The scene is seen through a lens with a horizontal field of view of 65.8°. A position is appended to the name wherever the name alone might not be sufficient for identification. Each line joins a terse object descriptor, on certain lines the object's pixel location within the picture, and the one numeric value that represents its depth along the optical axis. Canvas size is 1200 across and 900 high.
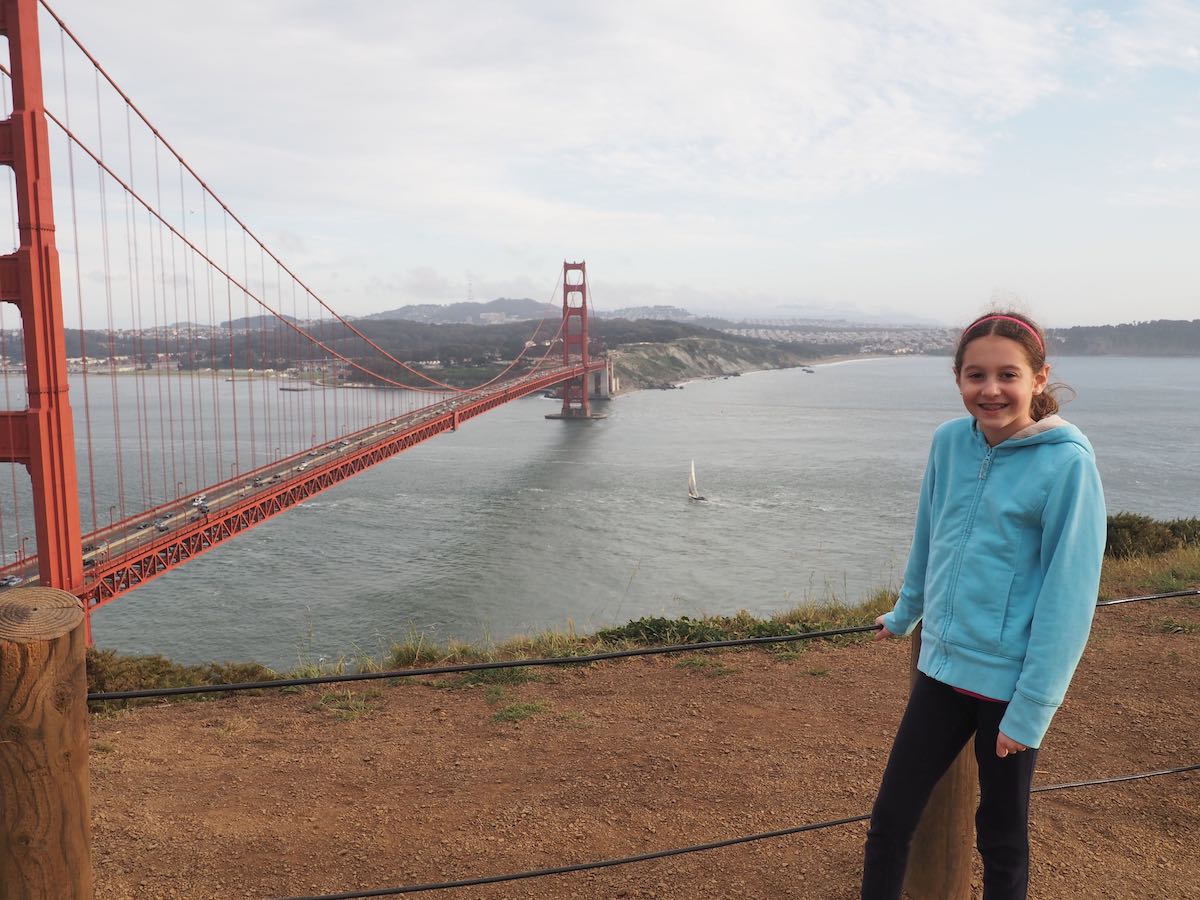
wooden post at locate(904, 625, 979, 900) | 2.14
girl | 1.67
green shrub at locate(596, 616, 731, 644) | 6.07
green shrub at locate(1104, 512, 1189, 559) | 9.48
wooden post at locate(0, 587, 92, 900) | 1.49
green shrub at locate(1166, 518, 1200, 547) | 10.11
